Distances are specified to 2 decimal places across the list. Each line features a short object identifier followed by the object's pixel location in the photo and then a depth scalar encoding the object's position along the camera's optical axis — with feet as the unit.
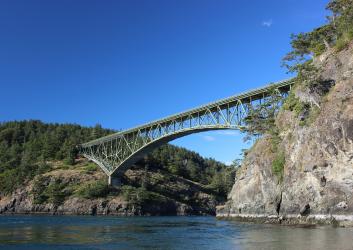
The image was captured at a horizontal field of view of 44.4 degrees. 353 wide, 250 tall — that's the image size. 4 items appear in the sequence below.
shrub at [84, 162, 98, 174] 411.21
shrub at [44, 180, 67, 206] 355.27
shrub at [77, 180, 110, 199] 356.38
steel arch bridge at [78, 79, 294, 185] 228.22
